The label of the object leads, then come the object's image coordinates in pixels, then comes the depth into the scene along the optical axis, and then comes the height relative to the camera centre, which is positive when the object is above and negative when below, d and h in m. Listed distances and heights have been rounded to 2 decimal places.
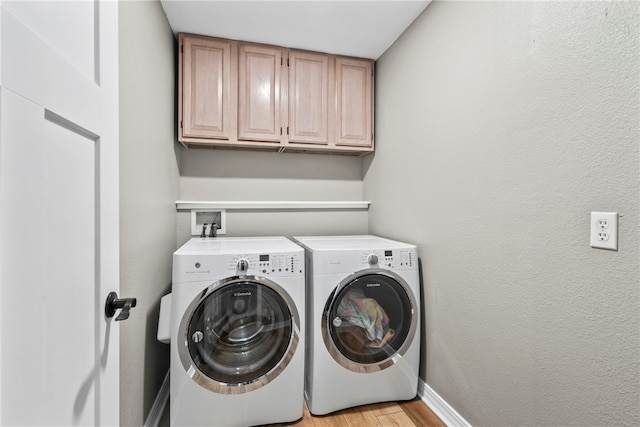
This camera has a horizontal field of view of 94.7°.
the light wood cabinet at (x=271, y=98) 2.05 +0.83
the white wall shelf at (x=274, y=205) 2.30 +0.04
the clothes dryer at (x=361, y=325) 1.66 -0.68
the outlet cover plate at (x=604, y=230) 0.90 -0.06
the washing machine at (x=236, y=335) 1.48 -0.66
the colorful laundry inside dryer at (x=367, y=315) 1.72 -0.63
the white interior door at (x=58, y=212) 0.44 +0.00
